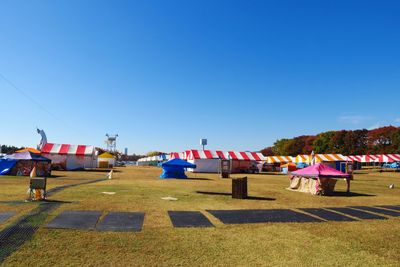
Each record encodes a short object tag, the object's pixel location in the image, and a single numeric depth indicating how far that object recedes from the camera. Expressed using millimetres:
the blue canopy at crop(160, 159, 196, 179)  27406
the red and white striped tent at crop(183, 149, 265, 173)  42781
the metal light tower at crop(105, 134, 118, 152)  101938
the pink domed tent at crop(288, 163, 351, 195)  17250
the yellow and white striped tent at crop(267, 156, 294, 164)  64144
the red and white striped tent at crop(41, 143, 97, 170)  39094
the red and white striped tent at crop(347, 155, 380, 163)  60138
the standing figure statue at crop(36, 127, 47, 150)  43594
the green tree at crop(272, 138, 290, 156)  113000
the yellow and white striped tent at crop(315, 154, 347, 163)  47278
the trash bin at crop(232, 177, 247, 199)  14320
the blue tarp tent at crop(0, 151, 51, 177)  26578
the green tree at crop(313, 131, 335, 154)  92188
